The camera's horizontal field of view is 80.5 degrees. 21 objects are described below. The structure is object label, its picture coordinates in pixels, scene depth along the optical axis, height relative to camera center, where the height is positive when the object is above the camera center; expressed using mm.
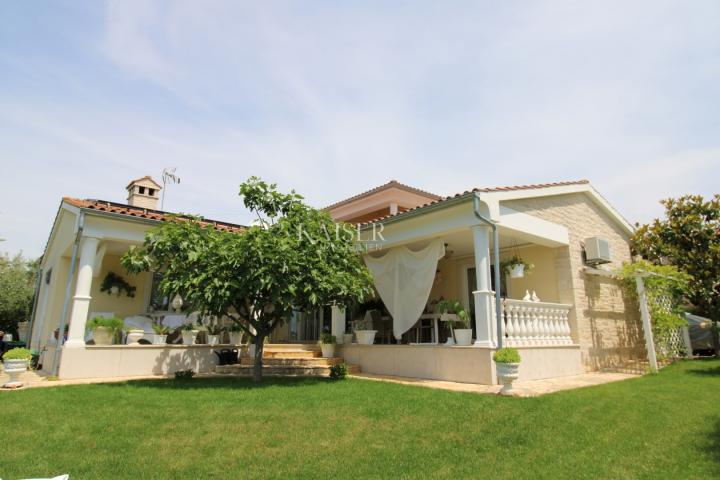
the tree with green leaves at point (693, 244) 11023 +2317
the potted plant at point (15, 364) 7297 -605
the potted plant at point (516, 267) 9523 +1406
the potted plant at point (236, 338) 10609 -220
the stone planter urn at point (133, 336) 9523 -162
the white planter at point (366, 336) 9906 -150
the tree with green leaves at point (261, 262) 7008 +1144
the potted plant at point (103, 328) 8898 +11
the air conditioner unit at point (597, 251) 9719 +1783
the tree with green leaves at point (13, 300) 21672 +1424
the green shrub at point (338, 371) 8291 -795
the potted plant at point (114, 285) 11516 +1179
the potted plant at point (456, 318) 7914 +230
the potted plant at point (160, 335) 9648 -139
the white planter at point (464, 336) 7891 -112
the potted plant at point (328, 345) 10266 -369
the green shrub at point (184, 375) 8156 -870
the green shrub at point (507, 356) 6230 -374
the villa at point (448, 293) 8062 +862
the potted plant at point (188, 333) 10000 -95
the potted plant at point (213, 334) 10262 -120
